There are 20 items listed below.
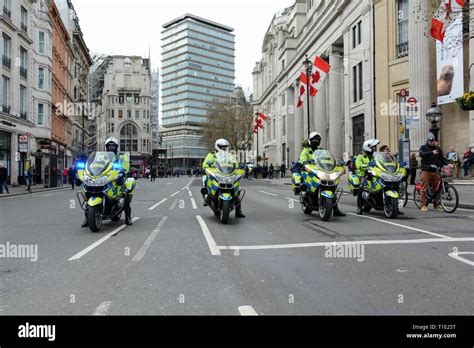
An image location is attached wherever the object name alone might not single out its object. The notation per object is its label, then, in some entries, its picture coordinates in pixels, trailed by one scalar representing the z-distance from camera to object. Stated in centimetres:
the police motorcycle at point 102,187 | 804
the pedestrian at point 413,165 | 2082
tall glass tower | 14725
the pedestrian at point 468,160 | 2029
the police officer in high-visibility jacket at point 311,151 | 996
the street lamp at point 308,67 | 2686
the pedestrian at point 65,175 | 4145
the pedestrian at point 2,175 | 2320
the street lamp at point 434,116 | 1537
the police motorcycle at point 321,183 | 909
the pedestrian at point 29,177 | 2638
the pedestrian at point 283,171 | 5164
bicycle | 1042
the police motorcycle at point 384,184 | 939
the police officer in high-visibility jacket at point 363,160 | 1046
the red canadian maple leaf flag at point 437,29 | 1469
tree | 8331
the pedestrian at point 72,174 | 3262
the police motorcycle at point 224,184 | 887
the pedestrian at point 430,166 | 1073
